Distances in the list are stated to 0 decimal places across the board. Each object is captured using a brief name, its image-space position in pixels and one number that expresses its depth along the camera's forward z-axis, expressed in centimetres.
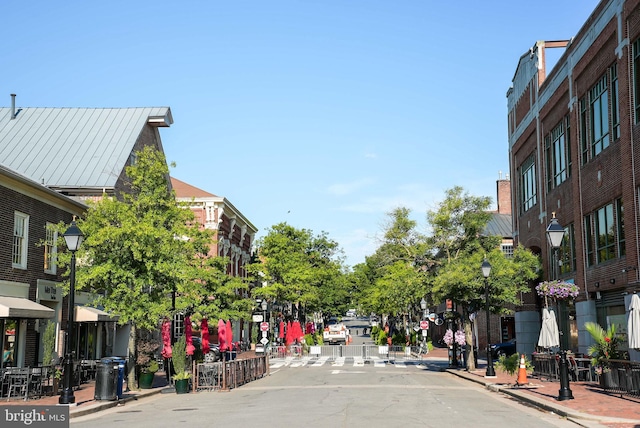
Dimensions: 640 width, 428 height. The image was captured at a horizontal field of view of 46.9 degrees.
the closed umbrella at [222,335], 3519
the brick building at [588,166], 2567
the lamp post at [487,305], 3027
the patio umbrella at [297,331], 5947
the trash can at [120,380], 2350
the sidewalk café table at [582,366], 2728
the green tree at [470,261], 3472
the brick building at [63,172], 2850
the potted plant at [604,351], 2292
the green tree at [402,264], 3778
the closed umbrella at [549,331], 2530
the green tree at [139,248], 2650
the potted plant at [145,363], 2800
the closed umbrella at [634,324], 2081
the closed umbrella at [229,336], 3822
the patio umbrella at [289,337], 6056
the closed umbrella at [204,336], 3400
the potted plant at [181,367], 2674
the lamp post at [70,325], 2056
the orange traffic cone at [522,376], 2630
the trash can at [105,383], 2252
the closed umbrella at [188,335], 2994
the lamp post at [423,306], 5510
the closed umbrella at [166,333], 3136
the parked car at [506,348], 4628
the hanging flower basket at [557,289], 2469
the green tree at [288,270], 6938
